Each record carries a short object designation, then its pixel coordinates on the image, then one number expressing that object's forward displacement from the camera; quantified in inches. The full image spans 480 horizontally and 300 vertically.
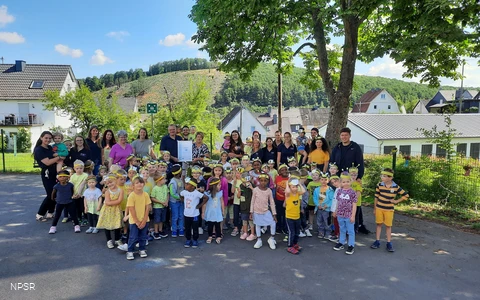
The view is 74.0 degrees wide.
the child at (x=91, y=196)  235.3
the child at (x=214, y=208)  231.0
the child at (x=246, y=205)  237.0
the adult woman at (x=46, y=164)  260.8
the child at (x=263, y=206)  225.0
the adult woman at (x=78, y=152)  277.9
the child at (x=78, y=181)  249.6
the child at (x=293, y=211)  216.7
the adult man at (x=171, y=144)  301.1
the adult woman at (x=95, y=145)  290.7
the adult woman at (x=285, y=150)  303.3
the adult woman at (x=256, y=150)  307.0
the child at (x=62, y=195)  243.3
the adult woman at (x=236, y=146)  317.7
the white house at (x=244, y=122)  2242.9
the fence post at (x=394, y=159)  363.0
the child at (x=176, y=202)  236.5
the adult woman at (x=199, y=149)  311.5
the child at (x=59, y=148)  267.3
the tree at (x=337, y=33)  243.0
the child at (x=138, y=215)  200.1
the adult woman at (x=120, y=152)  274.5
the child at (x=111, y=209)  212.2
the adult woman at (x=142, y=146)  299.6
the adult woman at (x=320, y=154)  283.9
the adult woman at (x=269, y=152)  307.3
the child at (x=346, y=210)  214.2
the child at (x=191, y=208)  220.2
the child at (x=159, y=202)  232.2
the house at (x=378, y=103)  3127.5
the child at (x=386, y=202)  217.3
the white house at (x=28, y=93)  1334.9
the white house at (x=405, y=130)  1069.1
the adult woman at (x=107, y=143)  299.5
